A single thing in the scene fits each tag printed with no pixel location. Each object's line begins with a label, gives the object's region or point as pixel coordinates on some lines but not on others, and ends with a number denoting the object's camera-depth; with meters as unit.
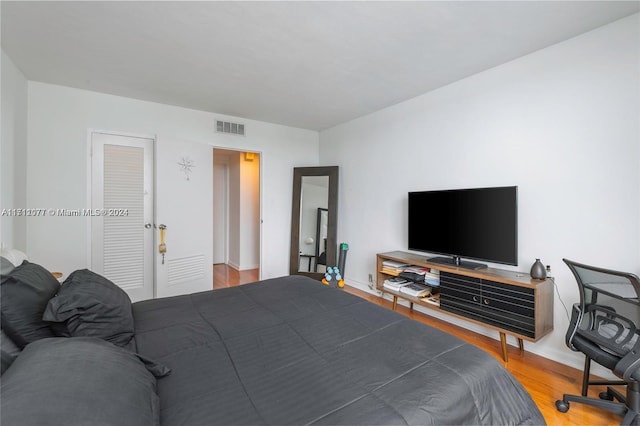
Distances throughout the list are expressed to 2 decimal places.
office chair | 1.48
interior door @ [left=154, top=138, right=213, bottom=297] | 3.41
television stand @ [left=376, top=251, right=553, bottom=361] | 2.07
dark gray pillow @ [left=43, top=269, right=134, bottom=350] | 1.12
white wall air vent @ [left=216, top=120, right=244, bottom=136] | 3.98
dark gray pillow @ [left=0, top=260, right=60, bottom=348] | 1.02
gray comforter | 0.90
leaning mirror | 4.50
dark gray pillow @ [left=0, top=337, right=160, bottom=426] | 0.64
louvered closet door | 3.18
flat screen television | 2.37
